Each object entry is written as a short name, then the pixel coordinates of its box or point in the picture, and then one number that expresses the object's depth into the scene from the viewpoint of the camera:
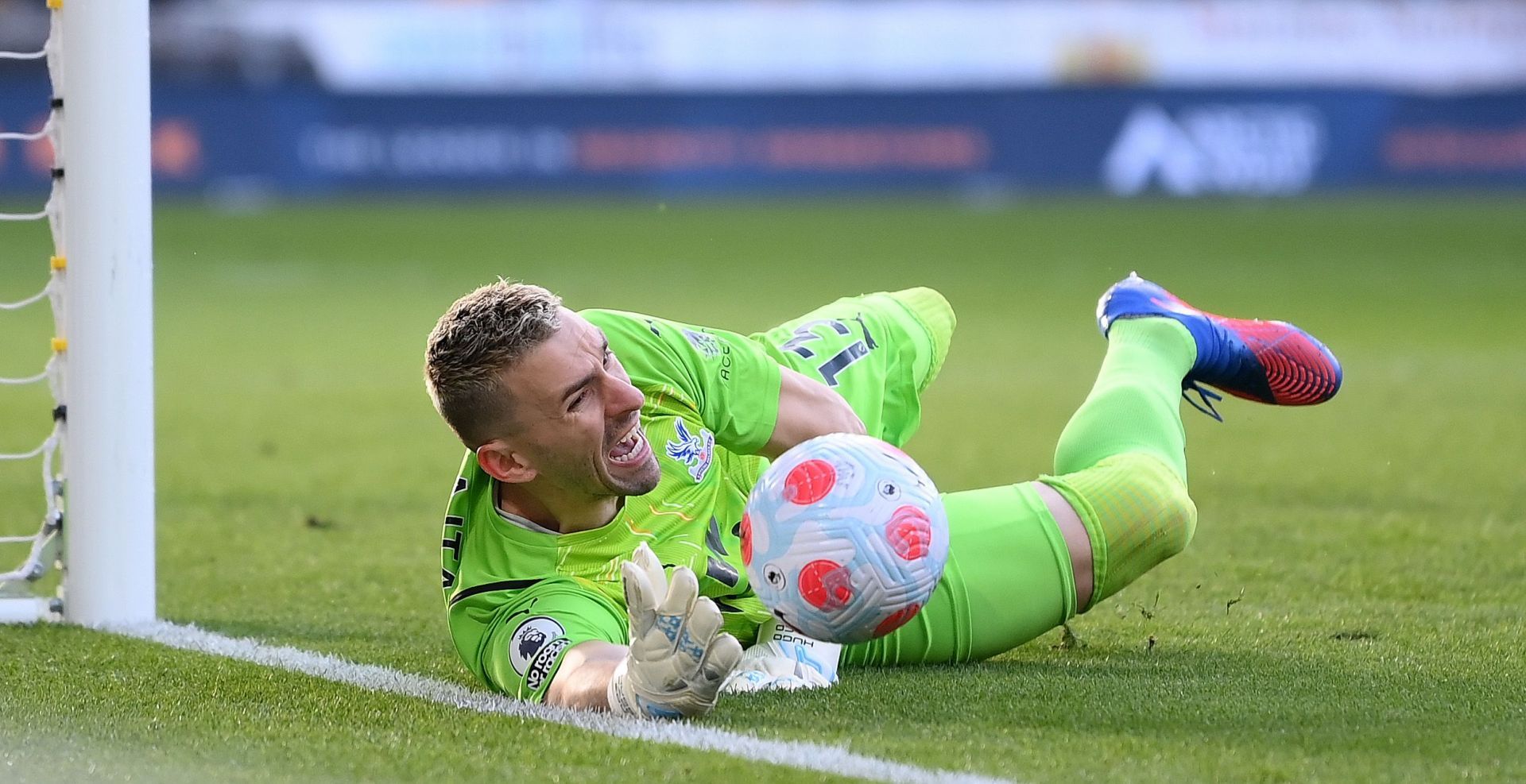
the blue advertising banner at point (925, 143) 44.34
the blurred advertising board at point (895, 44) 47.72
